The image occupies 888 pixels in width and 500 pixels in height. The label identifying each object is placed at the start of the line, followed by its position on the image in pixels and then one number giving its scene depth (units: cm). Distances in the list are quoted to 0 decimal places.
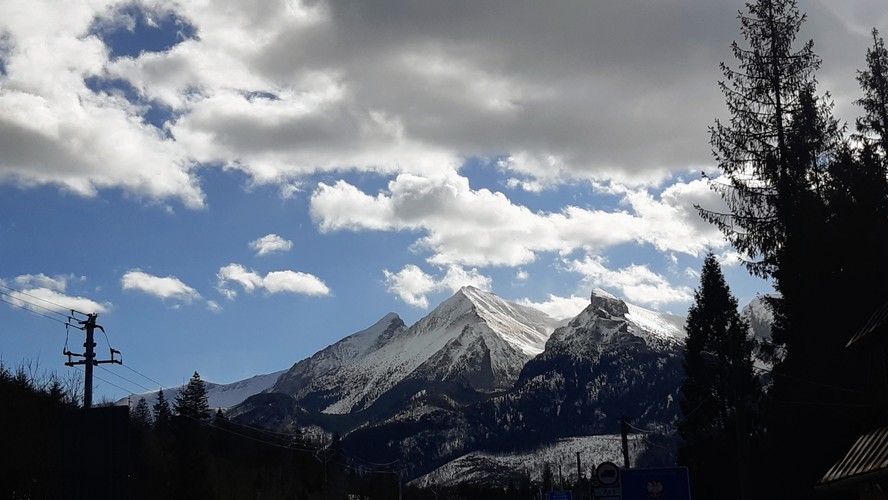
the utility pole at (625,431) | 5603
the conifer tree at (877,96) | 4206
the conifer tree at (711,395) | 6028
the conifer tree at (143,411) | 10262
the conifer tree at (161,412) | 12372
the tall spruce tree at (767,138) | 3994
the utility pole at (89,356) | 4497
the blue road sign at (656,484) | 3019
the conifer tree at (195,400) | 13062
